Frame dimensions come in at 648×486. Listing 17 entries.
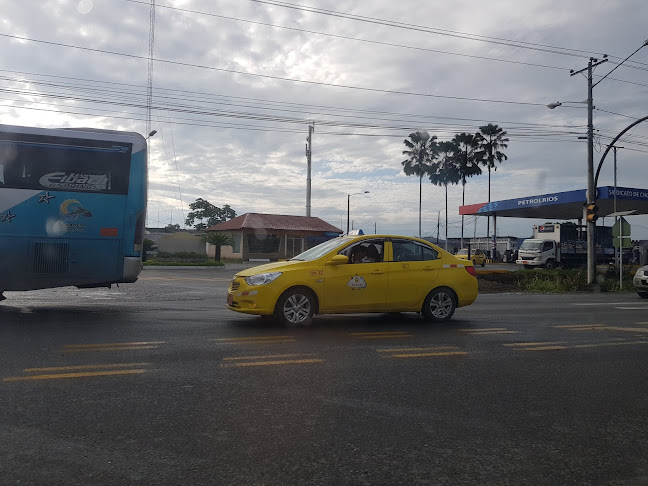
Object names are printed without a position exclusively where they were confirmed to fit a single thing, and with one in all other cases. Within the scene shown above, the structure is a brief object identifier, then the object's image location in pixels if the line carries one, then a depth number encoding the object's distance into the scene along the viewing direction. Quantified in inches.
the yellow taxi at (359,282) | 358.9
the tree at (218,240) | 1649.9
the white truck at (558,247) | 1600.6
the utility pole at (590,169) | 926.4
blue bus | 410.0
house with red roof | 1925.4
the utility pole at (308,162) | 2150.6
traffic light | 888.3
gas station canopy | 1418.6
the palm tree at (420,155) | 2464.3
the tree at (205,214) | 3345.0
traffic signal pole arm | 782.5
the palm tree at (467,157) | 2453.2
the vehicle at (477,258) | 1728.6
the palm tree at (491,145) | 2425.0
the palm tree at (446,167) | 2465.6
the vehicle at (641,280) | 697.6
